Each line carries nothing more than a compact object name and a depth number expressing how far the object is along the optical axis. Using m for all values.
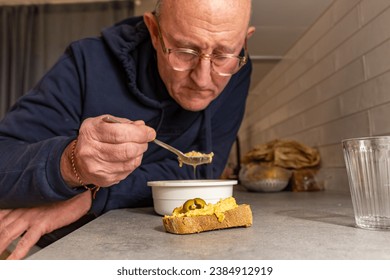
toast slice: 0.59
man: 0.70
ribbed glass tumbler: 0.61
